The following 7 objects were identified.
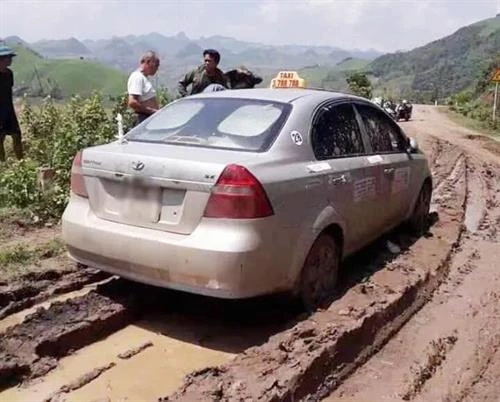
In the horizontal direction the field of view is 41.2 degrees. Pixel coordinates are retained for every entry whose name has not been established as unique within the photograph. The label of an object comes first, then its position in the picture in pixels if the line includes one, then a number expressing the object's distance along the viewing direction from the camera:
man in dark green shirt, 8.18
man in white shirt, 7.57
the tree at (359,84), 33.21
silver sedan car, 4.11
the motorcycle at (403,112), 33.50
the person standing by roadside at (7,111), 8.98
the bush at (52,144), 7.25
